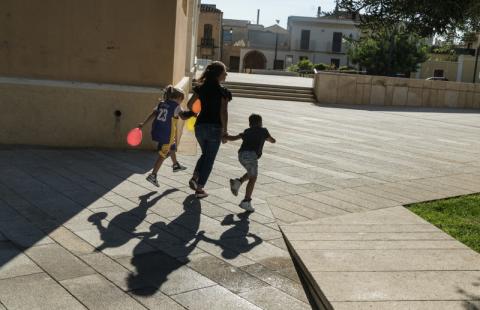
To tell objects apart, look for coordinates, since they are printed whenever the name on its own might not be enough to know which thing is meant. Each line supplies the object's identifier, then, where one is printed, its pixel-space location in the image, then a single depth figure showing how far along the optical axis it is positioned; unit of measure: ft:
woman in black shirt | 21.16
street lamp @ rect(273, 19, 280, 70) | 212.64
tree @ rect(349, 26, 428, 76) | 124.06
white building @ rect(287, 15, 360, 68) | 217.36
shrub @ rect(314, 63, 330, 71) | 135.61
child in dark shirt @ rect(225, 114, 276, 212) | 20.65
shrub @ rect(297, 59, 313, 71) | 156.29
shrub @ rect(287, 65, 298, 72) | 157.58
